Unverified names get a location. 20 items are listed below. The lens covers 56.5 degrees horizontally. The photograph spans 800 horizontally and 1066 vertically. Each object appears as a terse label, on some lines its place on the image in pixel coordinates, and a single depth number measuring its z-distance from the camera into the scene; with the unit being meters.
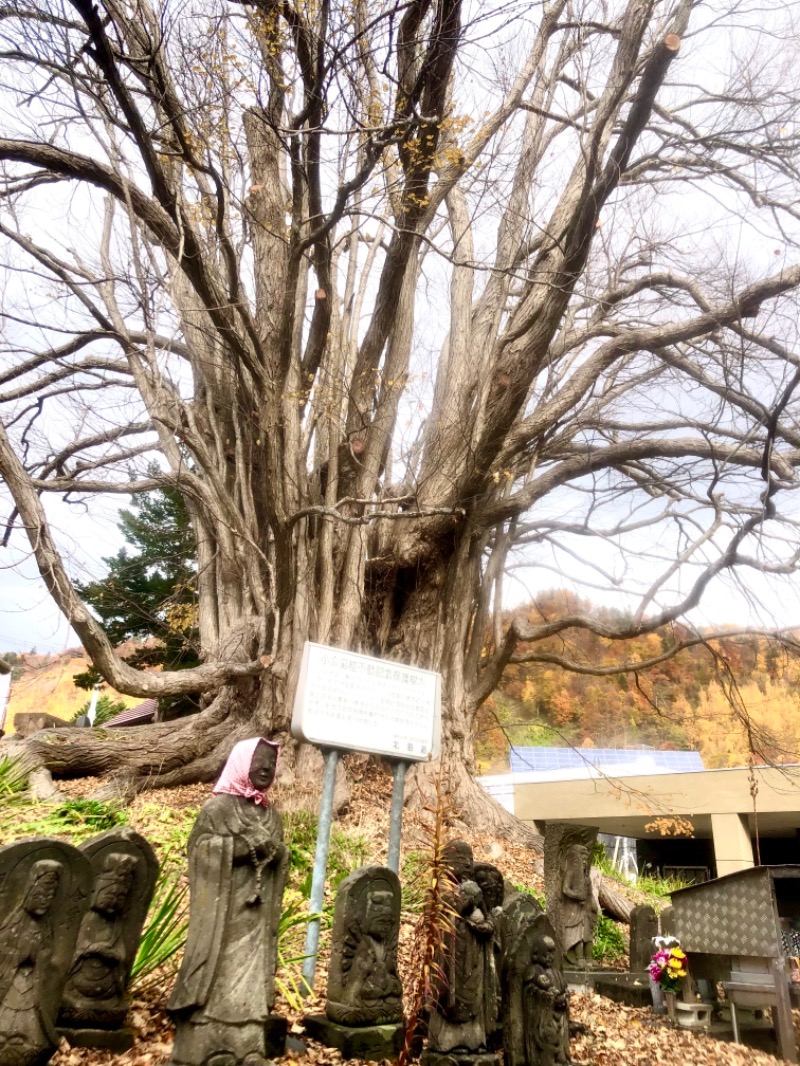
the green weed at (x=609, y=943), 7.70
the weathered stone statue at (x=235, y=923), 3.21
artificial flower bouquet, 5.93
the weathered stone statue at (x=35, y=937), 3.01
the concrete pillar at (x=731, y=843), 16.28
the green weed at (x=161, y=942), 4.11
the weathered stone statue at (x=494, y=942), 4.00
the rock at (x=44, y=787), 7.11
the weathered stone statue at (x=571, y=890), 6.74
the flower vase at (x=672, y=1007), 5.84
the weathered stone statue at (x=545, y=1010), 3.84
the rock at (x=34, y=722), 12.15
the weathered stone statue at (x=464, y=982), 3.79
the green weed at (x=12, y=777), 7.07
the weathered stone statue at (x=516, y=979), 3.87
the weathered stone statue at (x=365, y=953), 3.87
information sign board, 4.78
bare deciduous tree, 6.13
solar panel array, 28.33
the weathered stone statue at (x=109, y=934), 3.46
